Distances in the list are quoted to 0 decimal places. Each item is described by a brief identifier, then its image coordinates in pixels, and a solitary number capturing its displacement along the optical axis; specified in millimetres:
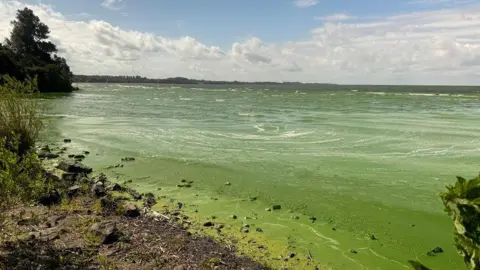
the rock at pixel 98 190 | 10156
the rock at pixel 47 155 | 15281
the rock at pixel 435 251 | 7880
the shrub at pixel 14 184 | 6438
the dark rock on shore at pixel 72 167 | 12711
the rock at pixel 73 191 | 10039
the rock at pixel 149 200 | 10105
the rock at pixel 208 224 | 8795
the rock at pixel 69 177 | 11580
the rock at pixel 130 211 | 8758
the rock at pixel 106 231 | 7090
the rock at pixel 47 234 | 6852
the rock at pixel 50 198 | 9062
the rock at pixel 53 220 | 7664
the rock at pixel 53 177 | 10786
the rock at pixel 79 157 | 16084
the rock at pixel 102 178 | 11997
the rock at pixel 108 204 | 9047
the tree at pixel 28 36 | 76875
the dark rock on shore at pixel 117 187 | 11148
